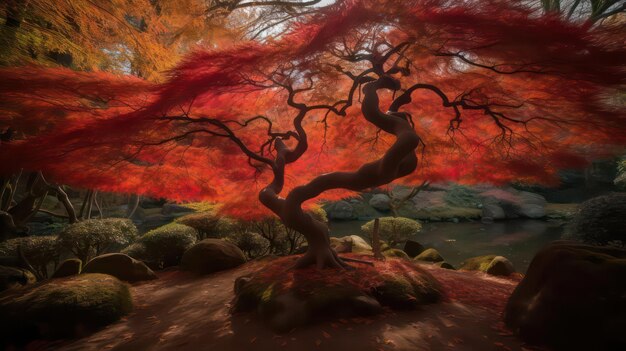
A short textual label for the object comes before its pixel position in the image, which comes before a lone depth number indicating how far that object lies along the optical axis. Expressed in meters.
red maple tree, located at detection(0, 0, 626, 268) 3.65
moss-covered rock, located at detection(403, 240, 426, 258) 9.72
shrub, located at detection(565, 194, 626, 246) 5.18
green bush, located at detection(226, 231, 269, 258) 9.05
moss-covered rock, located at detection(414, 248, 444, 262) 8.48
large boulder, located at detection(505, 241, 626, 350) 2.48
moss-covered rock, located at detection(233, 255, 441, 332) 3.38
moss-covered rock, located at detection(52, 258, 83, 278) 6.19
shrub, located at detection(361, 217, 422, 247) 10.91
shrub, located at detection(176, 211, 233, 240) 9.37
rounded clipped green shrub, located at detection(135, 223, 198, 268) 8.22
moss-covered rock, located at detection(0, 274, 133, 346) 3.62
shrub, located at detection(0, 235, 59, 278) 6.94
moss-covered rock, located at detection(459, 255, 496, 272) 7.53
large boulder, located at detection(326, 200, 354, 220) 23.70
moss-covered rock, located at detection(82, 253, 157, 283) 6.24
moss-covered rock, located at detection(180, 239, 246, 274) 7.11
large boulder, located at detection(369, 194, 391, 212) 25.30
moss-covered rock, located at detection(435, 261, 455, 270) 7.45
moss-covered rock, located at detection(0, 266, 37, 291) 5.25
